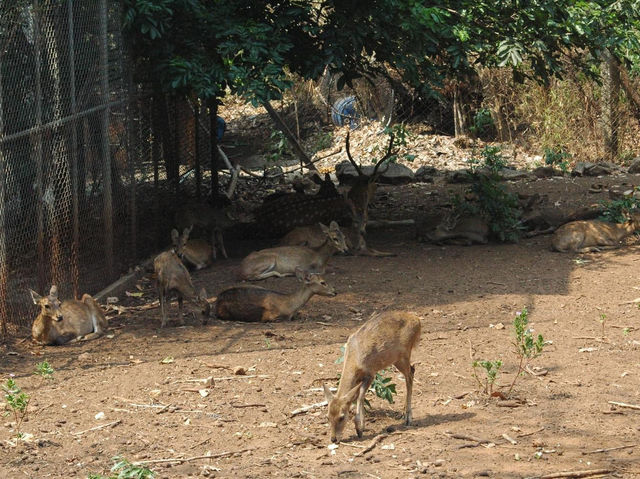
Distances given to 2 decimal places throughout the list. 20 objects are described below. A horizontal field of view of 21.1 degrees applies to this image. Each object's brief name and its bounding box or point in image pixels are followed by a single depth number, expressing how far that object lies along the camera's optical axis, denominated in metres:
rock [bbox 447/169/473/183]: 28.98
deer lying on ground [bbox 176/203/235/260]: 21.07
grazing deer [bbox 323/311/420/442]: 10.51
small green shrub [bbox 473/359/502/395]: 11.24
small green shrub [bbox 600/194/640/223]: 21.89
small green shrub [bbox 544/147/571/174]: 29.59
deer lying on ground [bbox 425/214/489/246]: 21.70
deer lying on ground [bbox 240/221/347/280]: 19.10
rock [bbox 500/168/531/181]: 29.29
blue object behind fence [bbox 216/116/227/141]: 32.18
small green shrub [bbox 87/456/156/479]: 8.57
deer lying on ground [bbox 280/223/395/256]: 21.03
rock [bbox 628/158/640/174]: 29.69
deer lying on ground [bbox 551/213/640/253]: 20.80
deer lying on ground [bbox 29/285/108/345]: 14.54
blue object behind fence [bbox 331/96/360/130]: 36.20
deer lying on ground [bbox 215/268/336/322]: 16.05
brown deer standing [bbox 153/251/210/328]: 15.93
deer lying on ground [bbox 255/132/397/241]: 22.82
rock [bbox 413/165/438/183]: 29.93
